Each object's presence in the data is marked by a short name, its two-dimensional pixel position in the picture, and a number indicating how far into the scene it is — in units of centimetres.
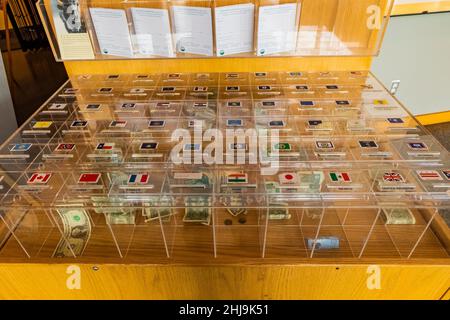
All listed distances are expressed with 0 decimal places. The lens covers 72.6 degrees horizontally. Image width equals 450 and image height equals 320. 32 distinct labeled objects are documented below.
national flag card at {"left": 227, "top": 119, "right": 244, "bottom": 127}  96
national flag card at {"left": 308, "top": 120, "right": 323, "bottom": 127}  96
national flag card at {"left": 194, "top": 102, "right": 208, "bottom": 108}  105
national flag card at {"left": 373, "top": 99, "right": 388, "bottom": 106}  106
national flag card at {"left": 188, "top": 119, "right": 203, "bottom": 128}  97
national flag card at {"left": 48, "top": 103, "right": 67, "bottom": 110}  108
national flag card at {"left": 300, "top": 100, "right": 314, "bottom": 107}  104
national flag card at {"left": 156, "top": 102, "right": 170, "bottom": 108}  106
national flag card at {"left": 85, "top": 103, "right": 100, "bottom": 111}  106
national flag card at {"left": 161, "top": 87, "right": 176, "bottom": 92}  114
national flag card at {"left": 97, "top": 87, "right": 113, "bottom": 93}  116
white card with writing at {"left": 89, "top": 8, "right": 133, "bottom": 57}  107
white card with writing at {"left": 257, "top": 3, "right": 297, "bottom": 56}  105
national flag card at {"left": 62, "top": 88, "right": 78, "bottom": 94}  117
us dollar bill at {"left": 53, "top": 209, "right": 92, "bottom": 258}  84
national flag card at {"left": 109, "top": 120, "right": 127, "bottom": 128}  98
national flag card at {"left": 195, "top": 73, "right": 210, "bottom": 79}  122
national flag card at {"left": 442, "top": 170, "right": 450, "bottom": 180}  77
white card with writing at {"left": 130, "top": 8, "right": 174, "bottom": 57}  106
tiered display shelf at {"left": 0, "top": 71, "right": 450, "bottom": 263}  74
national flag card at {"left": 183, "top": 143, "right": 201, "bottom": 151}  88
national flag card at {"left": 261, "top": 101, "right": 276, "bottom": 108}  104
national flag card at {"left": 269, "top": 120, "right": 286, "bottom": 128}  96
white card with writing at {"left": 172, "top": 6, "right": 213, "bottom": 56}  105
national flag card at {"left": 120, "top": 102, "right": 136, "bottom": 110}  106
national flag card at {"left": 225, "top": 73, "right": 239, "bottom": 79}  122
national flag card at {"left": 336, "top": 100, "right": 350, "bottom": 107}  105
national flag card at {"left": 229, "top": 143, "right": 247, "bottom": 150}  88
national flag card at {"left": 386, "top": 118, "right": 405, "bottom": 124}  97
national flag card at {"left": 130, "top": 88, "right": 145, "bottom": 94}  114
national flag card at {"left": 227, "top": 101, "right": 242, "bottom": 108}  105
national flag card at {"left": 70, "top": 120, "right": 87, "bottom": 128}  99
